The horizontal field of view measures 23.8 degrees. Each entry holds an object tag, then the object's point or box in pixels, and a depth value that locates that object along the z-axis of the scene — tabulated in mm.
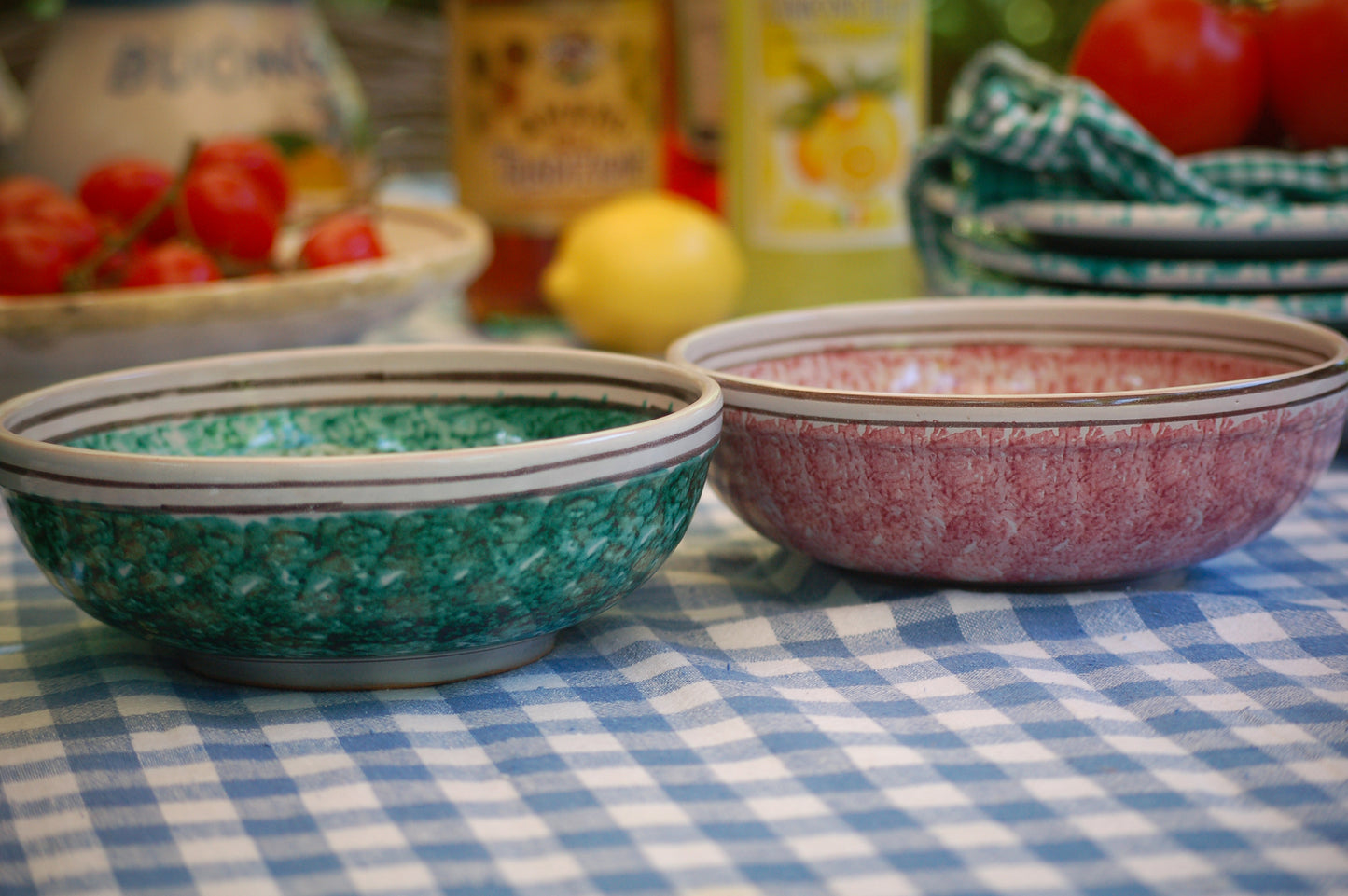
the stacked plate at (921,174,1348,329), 1032
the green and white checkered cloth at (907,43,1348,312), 1046
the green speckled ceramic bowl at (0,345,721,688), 816
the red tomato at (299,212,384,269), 1115
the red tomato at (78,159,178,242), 1151
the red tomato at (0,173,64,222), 1111
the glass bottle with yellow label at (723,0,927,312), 1202
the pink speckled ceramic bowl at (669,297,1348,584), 923
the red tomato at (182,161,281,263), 1120
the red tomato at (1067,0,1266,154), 1091
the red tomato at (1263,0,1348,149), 1076
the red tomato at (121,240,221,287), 1090
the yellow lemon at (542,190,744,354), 1208
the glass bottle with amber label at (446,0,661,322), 1252
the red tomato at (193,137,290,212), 1155
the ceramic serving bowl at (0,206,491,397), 1058
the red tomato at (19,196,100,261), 1103
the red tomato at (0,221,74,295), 1081
